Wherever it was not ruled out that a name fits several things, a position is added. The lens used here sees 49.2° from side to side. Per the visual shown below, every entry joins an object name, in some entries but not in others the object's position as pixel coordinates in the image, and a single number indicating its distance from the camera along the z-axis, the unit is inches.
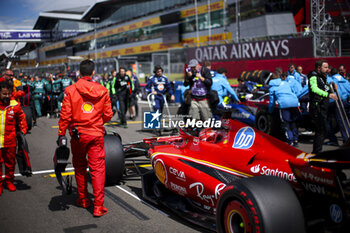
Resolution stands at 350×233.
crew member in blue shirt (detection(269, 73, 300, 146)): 345.7
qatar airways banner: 730.2
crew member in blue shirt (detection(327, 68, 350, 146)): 363.4
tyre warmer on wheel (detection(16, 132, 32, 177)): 227.9
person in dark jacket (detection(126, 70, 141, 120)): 578.7
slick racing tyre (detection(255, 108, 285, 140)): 398.6
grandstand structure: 785.6
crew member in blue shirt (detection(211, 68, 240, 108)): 373.1
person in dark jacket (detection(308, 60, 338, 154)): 301.1
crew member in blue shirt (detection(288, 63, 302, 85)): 461.5
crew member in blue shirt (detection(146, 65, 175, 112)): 441.4
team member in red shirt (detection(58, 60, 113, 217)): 184.1
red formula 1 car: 115.2
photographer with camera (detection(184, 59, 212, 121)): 344.2
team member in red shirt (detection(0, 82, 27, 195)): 225.3
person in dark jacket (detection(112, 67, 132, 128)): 520.4
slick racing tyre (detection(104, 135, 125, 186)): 221.3
